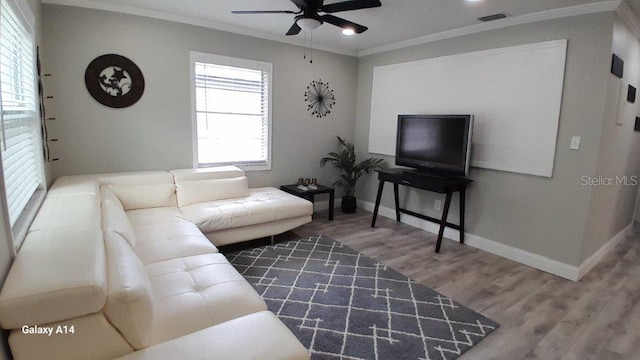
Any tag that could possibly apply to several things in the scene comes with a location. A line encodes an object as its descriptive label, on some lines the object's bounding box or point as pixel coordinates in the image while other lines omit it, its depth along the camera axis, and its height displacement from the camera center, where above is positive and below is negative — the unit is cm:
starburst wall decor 475 +53
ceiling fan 246 +96
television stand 352 -52
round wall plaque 329 +49
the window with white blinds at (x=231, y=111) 392 +26
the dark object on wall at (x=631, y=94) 330 +50
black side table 434 -76
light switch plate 296 -1
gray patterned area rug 205 -128
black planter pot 498 -104
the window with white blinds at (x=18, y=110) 165 +9
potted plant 491 -46
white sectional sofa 112 -73
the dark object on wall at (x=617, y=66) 284 +69
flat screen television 352 -6
